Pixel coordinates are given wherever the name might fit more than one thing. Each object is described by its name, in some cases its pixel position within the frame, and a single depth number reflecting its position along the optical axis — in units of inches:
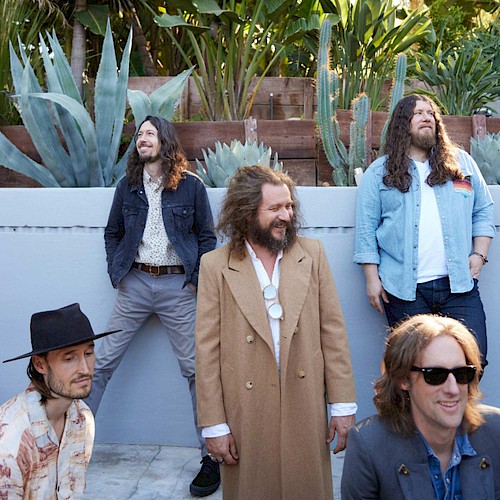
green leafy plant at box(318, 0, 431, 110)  330.3
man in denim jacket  172.7
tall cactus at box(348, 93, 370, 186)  229.1
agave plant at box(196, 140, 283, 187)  196.7
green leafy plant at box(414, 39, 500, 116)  318.3
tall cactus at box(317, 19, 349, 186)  236.7
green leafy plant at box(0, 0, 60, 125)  275.4
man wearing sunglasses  101.7
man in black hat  106.0
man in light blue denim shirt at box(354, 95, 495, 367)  160.7
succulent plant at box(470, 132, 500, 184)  199.8
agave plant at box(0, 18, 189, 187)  214.4
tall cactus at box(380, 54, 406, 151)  242.4
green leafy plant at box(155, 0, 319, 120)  326.0
